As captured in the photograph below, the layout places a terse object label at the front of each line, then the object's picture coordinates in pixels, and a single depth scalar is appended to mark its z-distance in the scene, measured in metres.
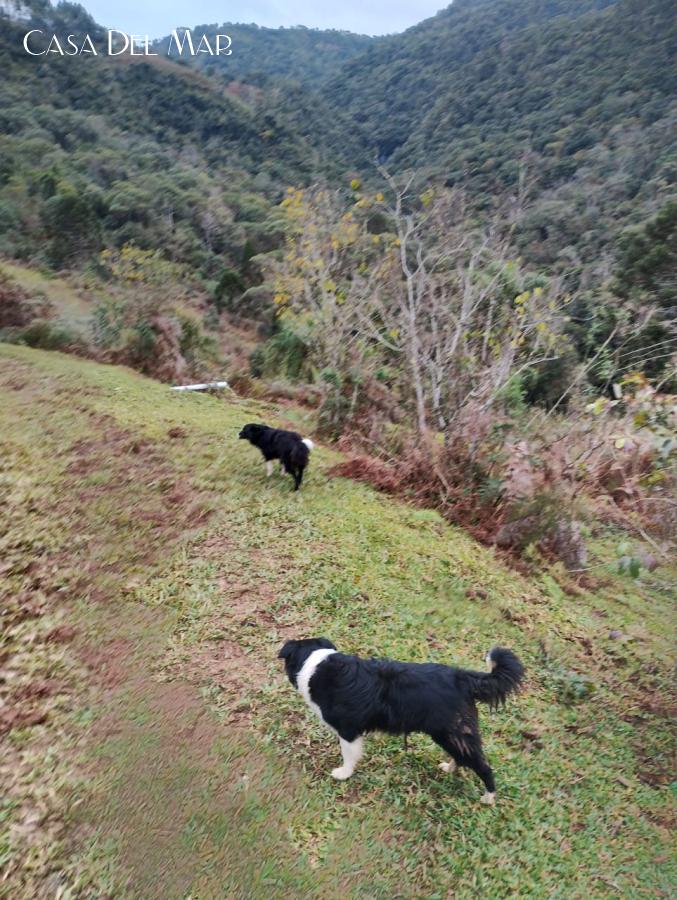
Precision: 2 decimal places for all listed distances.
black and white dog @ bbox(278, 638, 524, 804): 3.37
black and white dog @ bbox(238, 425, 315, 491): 7.16
